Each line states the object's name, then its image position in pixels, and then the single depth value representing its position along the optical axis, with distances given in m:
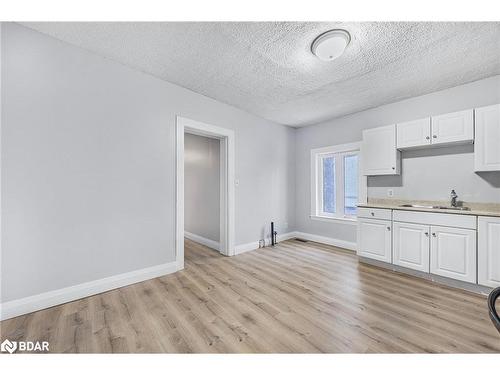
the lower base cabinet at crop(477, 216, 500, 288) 2.17
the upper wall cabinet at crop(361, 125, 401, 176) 3.16
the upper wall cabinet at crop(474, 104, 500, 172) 2.35
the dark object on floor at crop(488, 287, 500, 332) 0.73
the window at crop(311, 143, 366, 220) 3.93
